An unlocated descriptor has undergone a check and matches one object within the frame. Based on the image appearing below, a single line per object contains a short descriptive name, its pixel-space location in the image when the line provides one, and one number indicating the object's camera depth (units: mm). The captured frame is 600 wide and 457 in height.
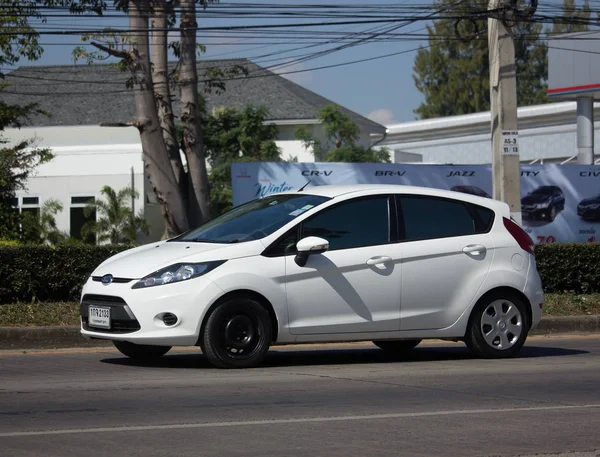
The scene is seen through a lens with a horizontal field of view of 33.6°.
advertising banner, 19688
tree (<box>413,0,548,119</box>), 72875
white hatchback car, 8859
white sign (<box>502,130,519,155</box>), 16438
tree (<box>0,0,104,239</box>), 20438
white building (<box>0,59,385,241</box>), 33562
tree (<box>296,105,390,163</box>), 35969
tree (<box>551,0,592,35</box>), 21302
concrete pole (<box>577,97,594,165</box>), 29688
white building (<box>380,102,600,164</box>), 42938
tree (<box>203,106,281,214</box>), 36656
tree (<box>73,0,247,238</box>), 18672
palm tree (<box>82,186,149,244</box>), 31969
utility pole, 16438
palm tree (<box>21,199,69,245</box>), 27719
